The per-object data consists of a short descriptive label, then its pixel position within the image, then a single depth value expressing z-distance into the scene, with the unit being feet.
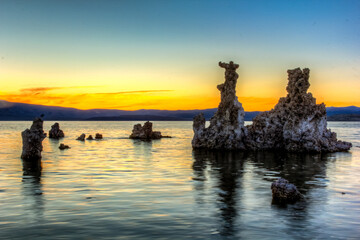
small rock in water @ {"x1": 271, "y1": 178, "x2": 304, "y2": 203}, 70.08
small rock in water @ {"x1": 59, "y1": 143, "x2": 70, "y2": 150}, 187.66
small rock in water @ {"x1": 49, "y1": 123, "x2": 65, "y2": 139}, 295.23
